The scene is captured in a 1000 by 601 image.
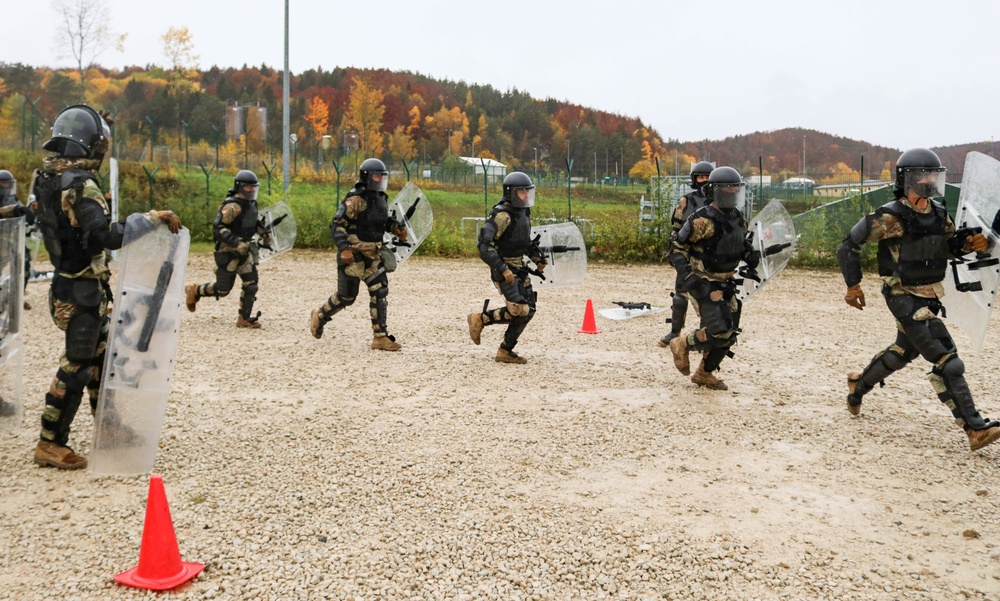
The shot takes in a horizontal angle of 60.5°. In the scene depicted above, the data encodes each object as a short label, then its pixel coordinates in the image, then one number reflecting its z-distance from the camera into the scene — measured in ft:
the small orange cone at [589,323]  32.78
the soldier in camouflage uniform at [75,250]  14.96
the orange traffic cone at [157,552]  11.30
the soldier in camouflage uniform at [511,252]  25.84
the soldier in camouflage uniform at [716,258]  21.85
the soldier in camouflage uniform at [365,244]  28.35
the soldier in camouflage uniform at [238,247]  32.53
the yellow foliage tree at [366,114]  190.70
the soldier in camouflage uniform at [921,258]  17.61
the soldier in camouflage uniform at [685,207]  28.07
